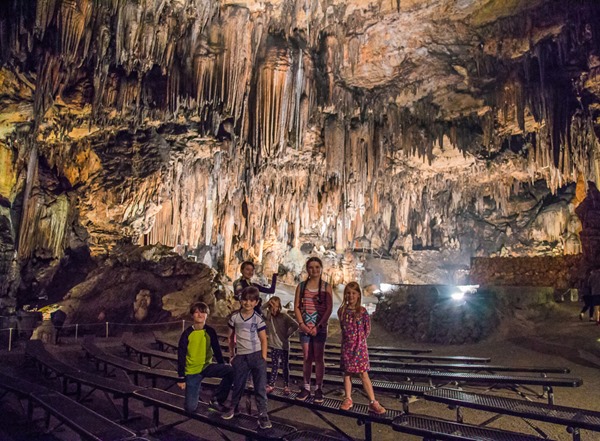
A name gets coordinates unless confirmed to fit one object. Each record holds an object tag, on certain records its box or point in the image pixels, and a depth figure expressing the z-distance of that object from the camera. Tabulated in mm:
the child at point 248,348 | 3409
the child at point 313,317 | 3848
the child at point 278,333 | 4192
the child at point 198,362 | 3494
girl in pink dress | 3627
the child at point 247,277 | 4342
